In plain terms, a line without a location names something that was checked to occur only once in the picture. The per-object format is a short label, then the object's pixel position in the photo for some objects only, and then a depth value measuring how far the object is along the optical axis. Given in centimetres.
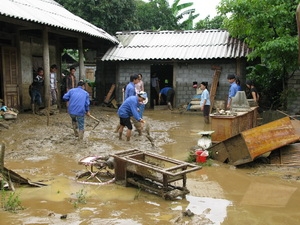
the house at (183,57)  1608
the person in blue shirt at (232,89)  1013
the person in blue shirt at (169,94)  1670
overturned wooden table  516
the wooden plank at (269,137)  703
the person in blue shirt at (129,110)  822
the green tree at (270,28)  1140
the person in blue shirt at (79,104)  865
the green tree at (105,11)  2134
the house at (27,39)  1108
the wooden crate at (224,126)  783
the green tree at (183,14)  2480
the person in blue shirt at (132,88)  933
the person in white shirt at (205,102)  1160
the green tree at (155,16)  2548
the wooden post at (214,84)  1569
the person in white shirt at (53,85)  1302
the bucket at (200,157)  733
